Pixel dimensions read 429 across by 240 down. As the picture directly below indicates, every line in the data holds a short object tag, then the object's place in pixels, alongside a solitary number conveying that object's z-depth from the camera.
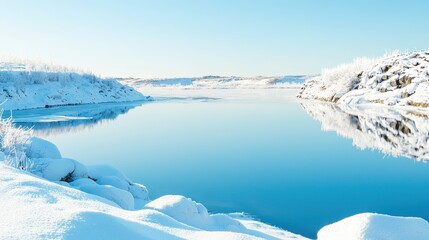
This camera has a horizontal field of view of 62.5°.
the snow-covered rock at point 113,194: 5.72
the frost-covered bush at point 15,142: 6.64
